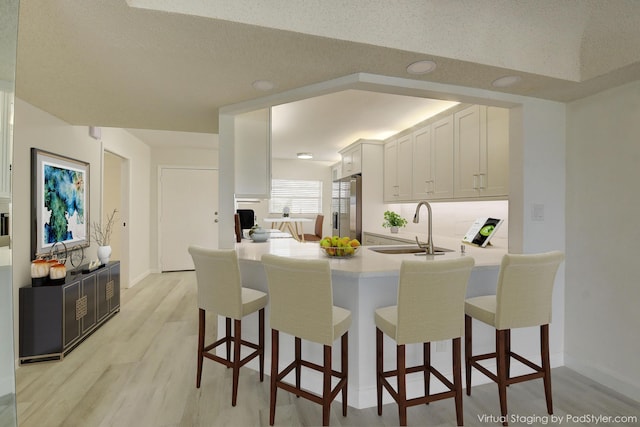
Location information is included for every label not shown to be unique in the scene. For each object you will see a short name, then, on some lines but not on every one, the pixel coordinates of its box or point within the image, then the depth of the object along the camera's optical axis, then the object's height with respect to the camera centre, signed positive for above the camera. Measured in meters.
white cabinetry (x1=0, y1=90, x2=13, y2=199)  1.18 +0.29
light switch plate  2.40 +0.00
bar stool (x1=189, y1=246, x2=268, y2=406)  1.96 -0.58
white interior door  5.76 -0.03
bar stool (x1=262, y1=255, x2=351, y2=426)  1.62 -0.56
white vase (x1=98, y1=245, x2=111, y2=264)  3.47 -0.48
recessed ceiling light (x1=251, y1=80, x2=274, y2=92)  2.06 +0.87
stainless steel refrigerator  4.91 +0.08
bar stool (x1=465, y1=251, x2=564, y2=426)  1.78 -0.56
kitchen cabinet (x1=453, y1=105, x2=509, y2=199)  2.76 +0.58
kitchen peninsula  1.97 -0.60
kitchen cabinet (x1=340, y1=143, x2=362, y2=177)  5.00 +0.89
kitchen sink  2.76 -0.35
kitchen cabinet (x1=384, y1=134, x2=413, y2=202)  4.25 +0.63
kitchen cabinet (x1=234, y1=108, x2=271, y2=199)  2.77 +0.53
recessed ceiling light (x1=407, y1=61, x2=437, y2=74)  1.80 +0.87
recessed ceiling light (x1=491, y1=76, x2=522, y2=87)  2.02 +0.88
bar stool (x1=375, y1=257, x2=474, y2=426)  1.57 -0.52
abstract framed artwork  2.67 +0.09
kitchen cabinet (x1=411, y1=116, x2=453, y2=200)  3.47 +0.62
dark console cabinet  2.51 -0.91
